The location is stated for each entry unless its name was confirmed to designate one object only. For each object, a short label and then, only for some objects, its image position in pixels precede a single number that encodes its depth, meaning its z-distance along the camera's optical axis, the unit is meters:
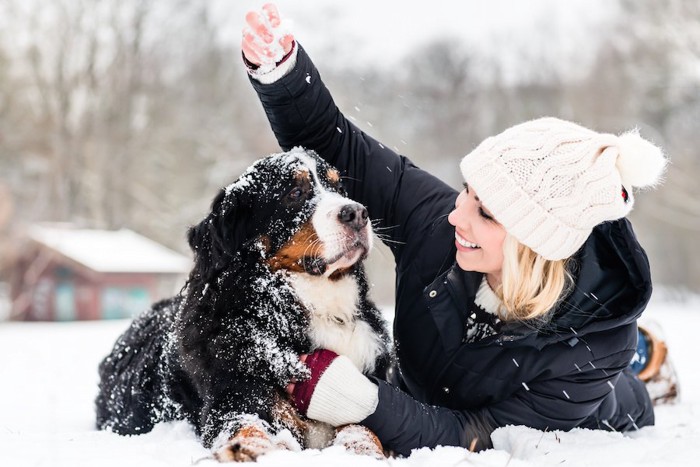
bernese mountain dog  2.49
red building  15.23
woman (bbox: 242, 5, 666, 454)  2.50
